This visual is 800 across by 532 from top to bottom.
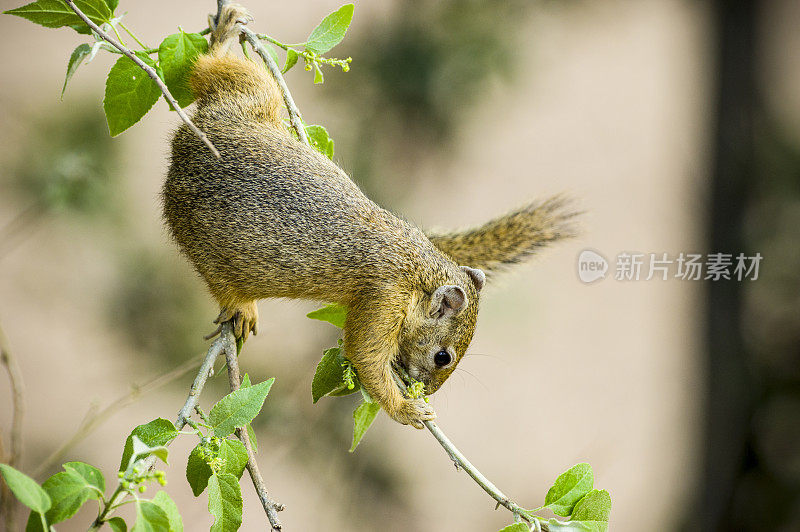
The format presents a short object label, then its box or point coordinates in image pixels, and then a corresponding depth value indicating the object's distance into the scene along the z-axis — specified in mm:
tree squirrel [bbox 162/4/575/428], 4505
